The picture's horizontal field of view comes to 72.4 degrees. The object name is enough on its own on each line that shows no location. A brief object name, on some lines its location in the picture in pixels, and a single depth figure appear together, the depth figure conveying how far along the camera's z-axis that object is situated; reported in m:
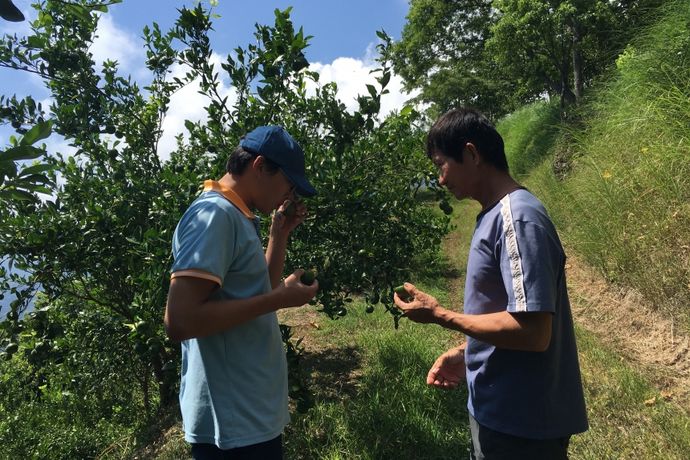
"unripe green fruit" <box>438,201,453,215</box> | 3.32
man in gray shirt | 1.39
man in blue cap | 1.45
